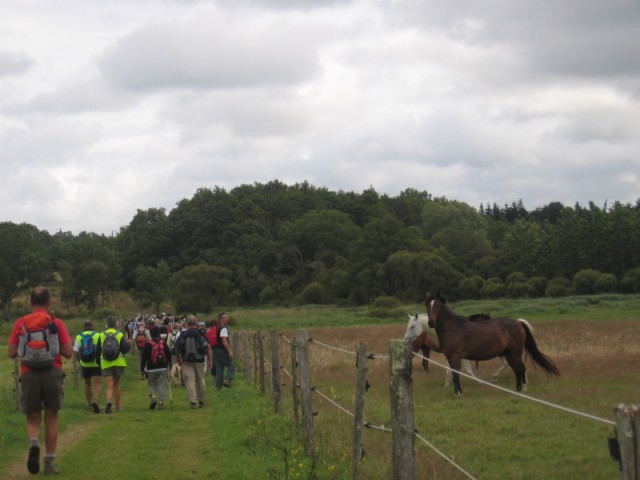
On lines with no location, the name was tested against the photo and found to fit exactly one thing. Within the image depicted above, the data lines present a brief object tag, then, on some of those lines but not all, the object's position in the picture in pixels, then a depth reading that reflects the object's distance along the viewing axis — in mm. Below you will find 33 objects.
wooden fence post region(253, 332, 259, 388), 20494
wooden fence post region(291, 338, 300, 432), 12352
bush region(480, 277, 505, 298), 81375
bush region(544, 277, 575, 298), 77375
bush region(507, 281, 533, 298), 80750
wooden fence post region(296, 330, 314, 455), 10484
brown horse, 18312
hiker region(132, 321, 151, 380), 20047
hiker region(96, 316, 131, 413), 16547
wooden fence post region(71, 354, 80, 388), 22380
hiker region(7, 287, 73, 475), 9555
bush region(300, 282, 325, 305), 91125
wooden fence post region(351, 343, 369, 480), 8305
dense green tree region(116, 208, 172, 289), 110500
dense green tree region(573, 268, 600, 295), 78188
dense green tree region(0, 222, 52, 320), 91562
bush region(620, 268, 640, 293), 74875
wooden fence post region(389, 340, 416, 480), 6645
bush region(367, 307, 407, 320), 64981
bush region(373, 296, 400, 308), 72312
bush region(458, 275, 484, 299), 81625
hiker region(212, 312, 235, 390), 21391
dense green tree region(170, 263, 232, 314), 74750
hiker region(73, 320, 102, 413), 17000
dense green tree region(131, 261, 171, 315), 84375
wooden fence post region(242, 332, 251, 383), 22328
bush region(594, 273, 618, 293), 77125
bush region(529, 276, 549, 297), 81625
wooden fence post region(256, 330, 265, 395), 18016
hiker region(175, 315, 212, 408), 18109
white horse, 21188
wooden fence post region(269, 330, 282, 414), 14430
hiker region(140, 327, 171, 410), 17719
